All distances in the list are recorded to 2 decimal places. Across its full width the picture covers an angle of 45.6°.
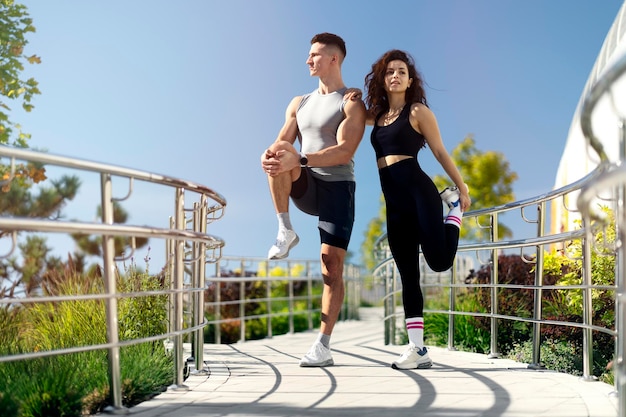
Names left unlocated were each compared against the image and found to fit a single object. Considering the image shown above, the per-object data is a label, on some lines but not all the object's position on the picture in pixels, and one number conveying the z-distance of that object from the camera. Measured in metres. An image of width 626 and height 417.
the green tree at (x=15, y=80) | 9.98
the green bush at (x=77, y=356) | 3.40
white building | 19.65
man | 4.90
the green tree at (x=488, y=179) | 31.61
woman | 4.63
